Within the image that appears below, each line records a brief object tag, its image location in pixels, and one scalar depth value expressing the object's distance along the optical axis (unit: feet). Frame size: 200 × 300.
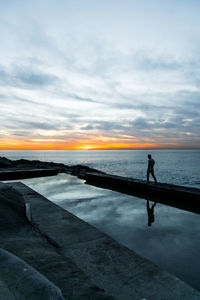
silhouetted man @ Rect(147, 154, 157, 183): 36.91
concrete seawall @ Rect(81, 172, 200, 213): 30.06
